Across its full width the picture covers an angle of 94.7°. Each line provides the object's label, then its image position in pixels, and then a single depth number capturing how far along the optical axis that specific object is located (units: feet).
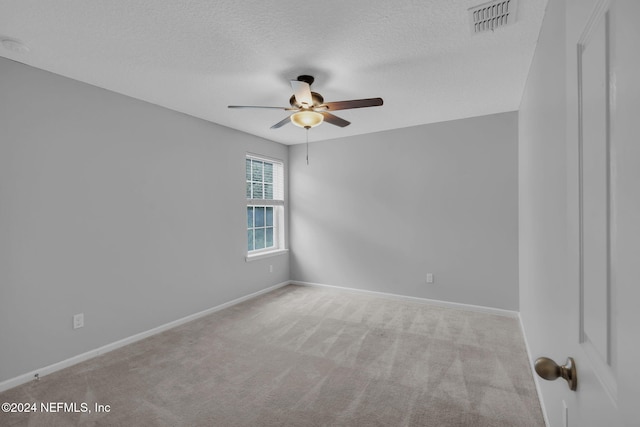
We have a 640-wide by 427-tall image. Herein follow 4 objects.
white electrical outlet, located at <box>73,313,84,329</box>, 8.52
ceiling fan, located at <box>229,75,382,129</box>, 7.65
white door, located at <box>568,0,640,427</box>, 1.31
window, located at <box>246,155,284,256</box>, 15.31
